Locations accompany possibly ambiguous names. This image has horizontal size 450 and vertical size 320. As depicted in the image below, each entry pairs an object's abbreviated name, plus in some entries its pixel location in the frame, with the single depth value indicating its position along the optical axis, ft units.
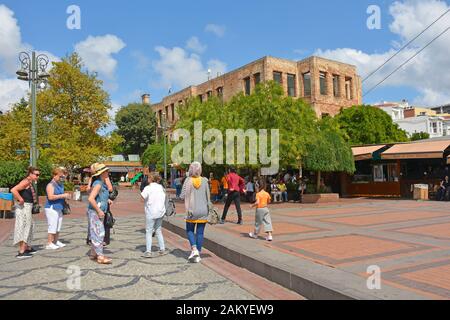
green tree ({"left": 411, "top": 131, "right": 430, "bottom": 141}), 164.96
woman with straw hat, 22.15
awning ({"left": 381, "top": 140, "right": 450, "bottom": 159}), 65.92
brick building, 115.96
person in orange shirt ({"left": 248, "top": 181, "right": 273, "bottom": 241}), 27.43
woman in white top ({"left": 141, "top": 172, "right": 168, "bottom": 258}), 24.19
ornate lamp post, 58.85
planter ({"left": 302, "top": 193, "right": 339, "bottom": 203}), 67.05
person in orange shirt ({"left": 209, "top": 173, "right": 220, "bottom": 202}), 70.03
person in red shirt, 37.41
